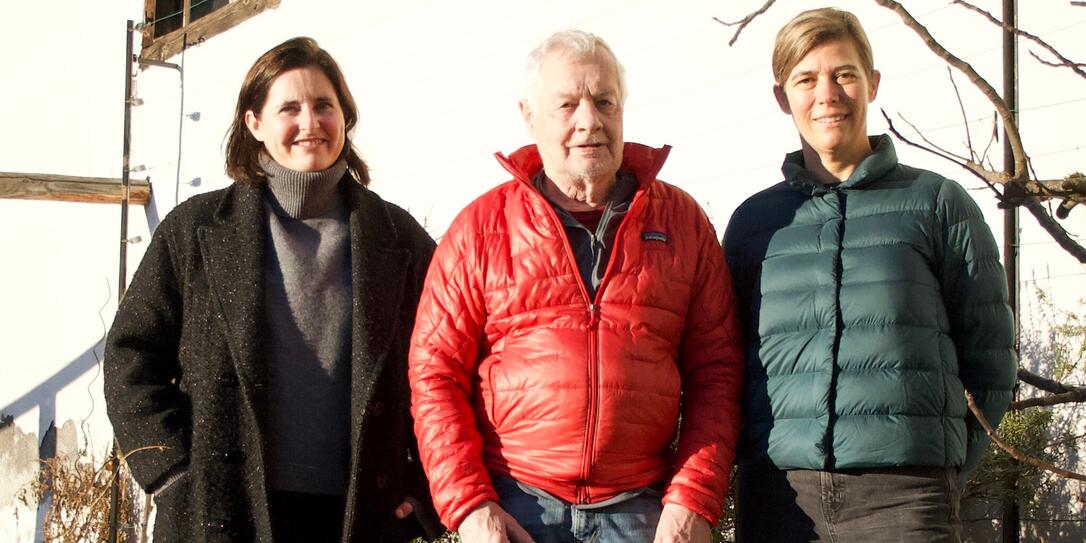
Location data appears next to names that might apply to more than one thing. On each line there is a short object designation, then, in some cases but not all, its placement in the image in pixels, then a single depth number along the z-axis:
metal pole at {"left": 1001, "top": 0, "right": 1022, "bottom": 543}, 3.86
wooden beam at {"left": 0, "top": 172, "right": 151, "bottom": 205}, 8.33
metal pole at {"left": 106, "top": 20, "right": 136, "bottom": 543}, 8.46
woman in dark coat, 2.69
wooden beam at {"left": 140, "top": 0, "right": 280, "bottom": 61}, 8.04
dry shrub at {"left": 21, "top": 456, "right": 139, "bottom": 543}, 7.51
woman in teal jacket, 2.33
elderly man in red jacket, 2.34
